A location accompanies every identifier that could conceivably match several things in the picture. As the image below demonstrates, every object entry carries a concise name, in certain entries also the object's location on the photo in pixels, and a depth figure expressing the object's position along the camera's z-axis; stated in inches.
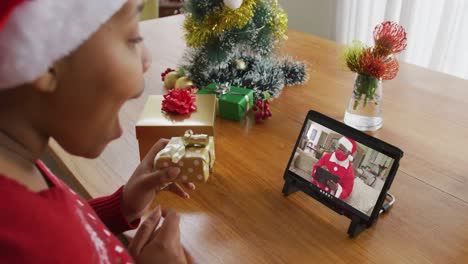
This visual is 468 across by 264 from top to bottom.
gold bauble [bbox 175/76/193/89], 44.0
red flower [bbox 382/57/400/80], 35.9
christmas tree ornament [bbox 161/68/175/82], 47.2
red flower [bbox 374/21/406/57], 35.1
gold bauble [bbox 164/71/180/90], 45.8
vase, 37.3
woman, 15.5
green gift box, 39.8
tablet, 27.4
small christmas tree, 41.1
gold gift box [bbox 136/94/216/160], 33.5
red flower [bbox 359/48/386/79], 35.7
